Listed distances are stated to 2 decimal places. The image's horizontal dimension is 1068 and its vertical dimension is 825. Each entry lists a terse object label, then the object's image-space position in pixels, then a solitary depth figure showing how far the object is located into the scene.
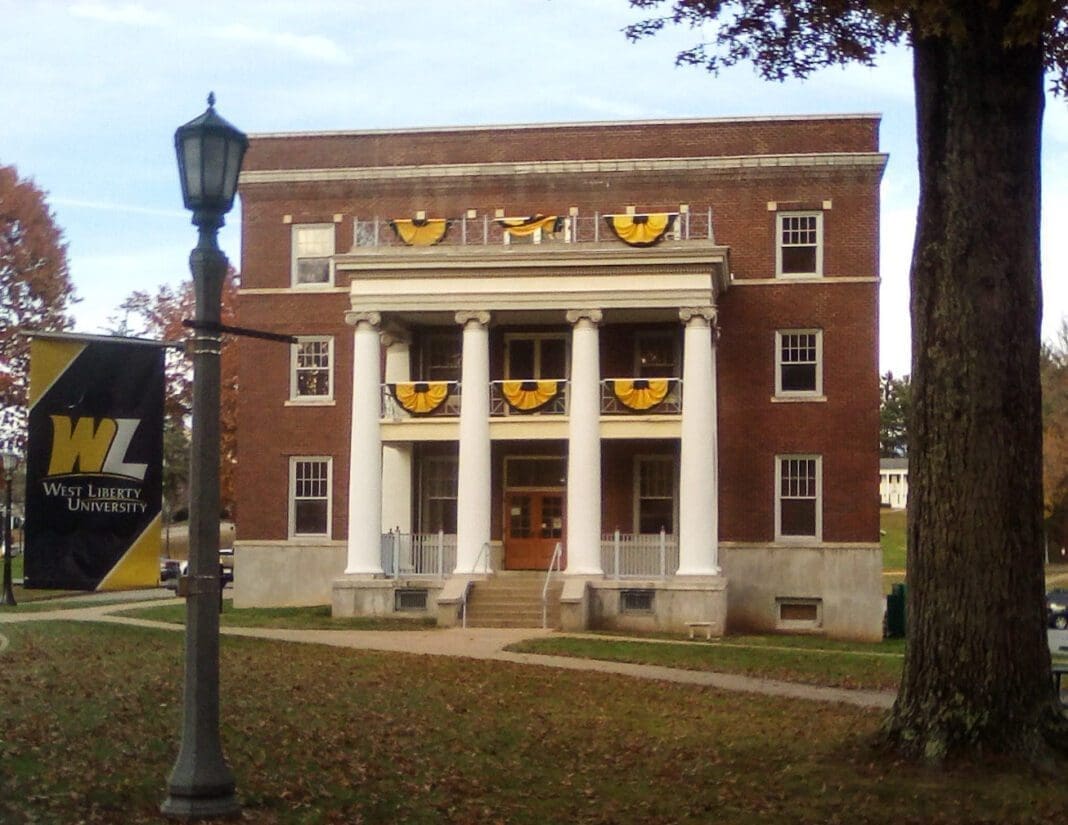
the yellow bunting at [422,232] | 34.00
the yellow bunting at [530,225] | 33.88
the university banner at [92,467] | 9.52
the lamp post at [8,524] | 35.91
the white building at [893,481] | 155.75
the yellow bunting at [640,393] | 33.84
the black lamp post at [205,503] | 10.02
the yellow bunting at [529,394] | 34.19
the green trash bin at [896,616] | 37.00
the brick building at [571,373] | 33.19
